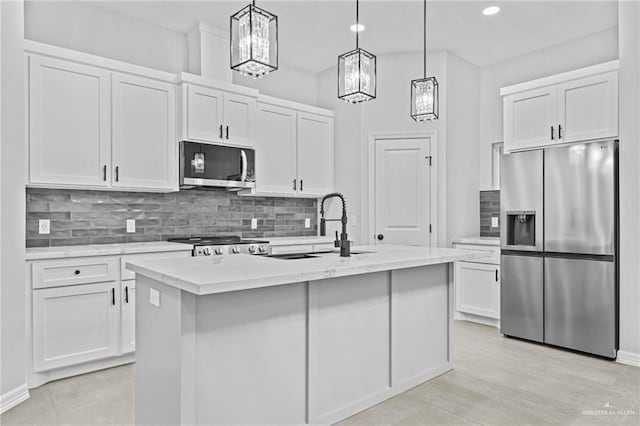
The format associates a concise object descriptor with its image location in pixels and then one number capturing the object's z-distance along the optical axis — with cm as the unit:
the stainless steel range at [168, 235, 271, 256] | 376
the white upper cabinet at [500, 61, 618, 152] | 355
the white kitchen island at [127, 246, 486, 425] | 185
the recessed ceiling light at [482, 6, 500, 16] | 388
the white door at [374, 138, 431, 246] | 489
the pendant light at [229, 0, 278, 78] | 198
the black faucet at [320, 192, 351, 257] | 272
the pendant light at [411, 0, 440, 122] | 292
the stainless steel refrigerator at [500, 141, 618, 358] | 347
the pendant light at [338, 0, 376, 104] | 249
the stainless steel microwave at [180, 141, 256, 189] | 387
